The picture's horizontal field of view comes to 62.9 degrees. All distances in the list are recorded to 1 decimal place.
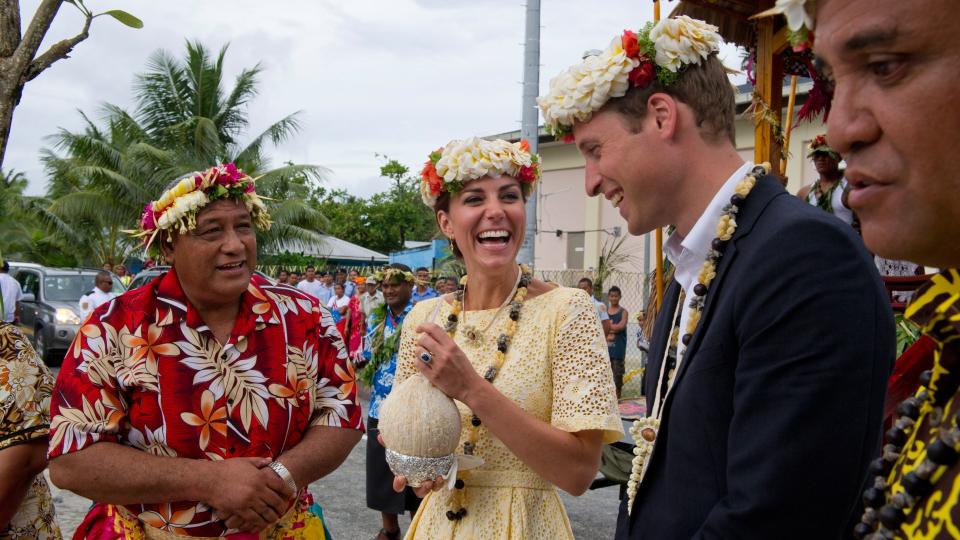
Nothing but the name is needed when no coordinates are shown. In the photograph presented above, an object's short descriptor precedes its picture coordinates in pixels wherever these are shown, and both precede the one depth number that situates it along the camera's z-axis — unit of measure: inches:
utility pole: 346.9
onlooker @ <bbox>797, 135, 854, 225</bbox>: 155.1
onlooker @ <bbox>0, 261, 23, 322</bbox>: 388.2
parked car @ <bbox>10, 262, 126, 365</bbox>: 583.5
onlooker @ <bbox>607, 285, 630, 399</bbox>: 504.4
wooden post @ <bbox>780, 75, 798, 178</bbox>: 152.1
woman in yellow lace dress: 96.5
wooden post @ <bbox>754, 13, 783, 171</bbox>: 147.9
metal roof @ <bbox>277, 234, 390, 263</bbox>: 1292.2
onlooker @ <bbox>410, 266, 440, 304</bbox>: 360.5
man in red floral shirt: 101.5
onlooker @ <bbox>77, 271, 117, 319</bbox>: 563.8
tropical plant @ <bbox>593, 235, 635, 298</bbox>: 511.8
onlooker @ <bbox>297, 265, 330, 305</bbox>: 747.6
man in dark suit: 52.6
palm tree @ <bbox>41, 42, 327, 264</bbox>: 960.3
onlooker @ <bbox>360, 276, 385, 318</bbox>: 395.9
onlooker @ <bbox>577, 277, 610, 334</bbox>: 480.2
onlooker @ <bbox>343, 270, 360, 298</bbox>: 799.1
